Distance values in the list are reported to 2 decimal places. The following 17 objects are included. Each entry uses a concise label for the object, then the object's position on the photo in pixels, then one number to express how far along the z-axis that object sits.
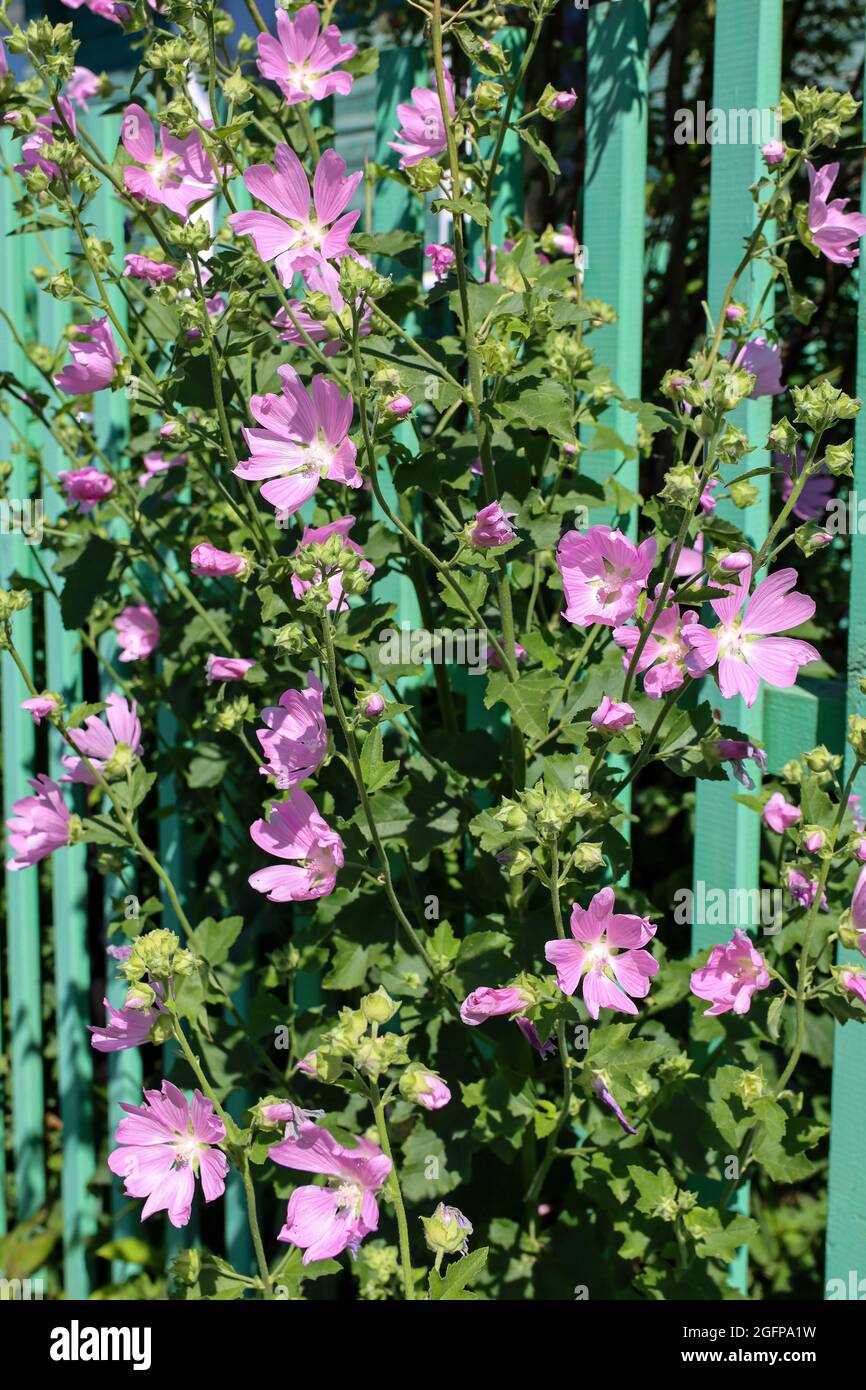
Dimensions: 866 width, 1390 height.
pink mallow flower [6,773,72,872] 1.99
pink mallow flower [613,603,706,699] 1.52
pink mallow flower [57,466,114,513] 2.14
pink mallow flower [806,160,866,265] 1.66
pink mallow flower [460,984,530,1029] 1.51
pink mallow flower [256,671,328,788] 1.66
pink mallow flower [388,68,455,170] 1.75
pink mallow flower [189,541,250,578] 1.81
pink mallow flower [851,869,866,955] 1.62
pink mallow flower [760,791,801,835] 1.80
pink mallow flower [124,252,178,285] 1.90
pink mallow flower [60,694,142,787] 1.93
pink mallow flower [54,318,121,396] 1.90
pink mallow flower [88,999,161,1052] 1.58
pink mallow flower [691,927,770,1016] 1.68
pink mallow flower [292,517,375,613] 1.61
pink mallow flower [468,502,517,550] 1.57
